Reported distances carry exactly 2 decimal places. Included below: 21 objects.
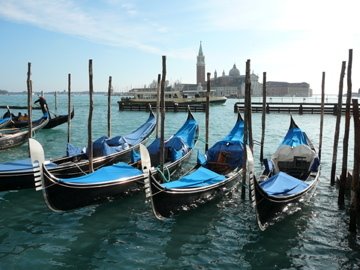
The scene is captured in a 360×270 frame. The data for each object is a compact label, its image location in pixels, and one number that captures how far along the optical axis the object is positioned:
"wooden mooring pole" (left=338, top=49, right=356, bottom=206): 7.61
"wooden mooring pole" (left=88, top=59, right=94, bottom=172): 9.30
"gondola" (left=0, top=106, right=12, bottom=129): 18.95
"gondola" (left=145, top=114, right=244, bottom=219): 6.66
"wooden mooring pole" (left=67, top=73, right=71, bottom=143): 14.66
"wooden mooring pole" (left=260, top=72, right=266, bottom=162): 11.96
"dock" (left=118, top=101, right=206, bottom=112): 38.72
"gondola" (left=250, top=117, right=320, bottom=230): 6.39
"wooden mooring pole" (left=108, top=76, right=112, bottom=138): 14.25
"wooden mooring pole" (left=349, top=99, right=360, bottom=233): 6.19
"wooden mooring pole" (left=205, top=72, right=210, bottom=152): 11.84
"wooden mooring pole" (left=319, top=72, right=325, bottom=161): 11.58
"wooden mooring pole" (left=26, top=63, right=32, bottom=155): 11.48
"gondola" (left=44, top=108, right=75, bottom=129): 21.66
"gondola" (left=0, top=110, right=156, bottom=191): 8.21
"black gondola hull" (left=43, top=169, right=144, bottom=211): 6.57
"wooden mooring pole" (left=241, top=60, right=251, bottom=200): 8.23
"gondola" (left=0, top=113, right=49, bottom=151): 14.62
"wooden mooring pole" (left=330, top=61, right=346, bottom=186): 8.89
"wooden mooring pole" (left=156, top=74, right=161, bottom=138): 12.61
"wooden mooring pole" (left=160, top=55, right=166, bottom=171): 8.70
